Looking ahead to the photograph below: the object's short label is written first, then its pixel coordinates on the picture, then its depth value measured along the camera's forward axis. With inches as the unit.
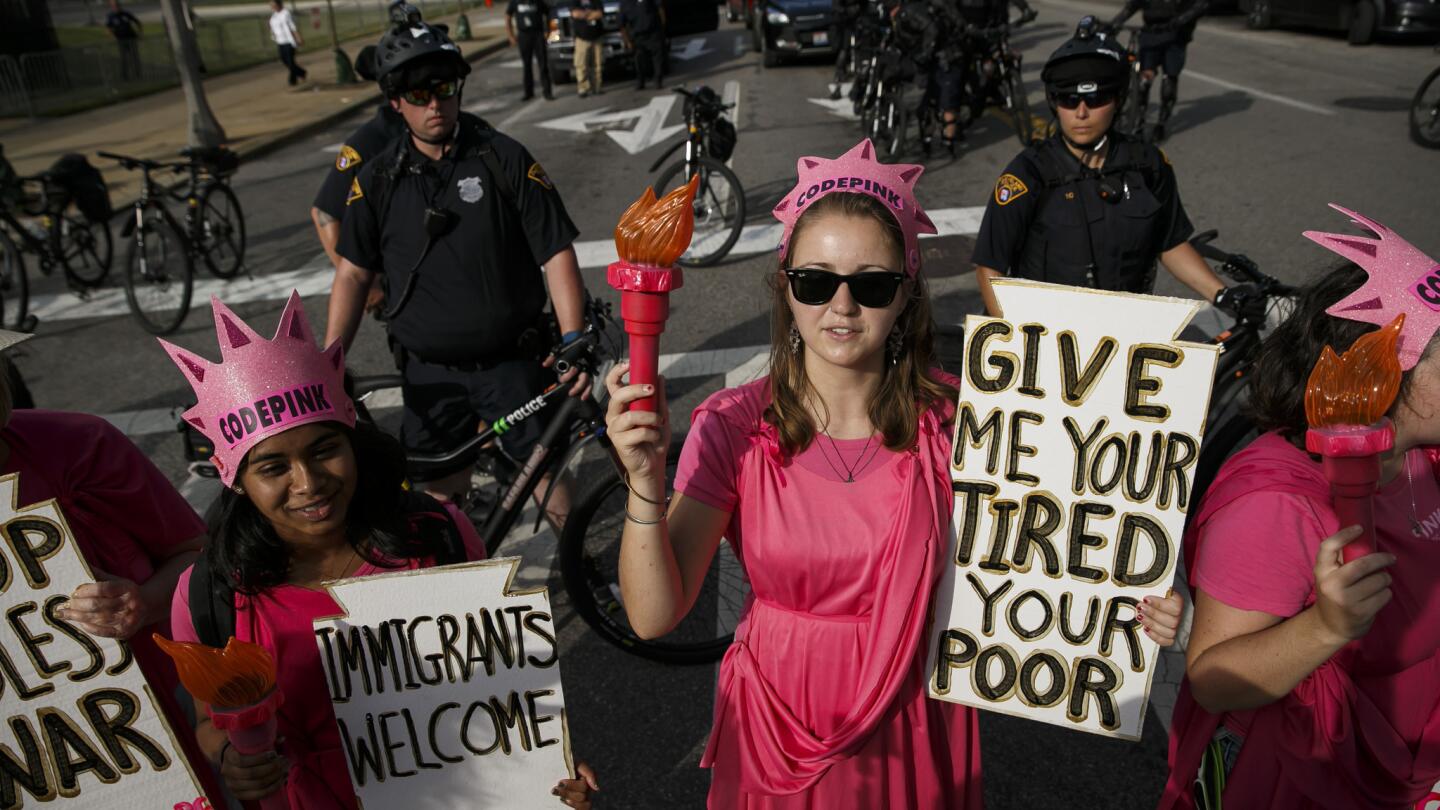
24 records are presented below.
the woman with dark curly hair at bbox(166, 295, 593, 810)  81.0
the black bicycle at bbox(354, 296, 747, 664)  148.8
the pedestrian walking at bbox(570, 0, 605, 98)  639.8
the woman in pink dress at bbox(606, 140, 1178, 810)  80.4
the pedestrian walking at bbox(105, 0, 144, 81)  870.4
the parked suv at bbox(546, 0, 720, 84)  684.7
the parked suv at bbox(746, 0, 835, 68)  677.9
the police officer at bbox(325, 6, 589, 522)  147.7
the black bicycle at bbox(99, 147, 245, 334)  312.2
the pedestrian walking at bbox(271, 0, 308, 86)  805.2
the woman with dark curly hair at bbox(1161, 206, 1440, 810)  70.6
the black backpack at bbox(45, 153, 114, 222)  343.4
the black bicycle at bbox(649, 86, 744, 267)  327.0
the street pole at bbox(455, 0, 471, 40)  1059.9
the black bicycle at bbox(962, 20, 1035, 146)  443.2
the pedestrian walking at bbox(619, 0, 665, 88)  659.4
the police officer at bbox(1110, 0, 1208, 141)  416.0
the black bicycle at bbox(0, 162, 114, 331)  318.0
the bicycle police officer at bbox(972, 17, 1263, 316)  156.3
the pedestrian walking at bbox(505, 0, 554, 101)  623.2
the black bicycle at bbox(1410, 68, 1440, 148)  407.2
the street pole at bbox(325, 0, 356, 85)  805.2
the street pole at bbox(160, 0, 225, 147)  550.0
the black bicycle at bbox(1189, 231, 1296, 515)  160.9
